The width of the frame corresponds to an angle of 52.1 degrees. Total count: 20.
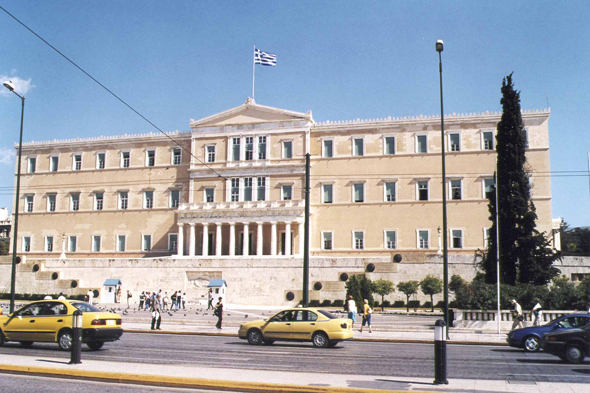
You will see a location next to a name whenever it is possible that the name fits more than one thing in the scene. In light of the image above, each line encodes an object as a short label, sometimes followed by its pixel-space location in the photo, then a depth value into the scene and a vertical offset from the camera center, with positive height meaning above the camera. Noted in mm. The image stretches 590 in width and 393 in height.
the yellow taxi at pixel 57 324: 18328 -2103
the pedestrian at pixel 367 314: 28797 -2664
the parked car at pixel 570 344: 17688 -2480
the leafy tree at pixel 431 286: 45125 -2026
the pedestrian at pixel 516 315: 26234 -2460
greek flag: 56500 +18697
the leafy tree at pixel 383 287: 45500 -2174
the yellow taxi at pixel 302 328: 21625 -2547
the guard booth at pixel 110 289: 53928 -2932
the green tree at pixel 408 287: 46188 -2181
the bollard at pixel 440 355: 12109 -1938
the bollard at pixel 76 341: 14461 -2031
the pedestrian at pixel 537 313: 26984 -2384
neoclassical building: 58469 +7213
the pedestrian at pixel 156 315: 29406 -2848
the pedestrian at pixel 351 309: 28781 -2418
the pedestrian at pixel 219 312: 30297 -2773
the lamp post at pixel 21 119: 30094 +7084
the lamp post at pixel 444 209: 25219 +2120
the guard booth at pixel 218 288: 50906 -2680
